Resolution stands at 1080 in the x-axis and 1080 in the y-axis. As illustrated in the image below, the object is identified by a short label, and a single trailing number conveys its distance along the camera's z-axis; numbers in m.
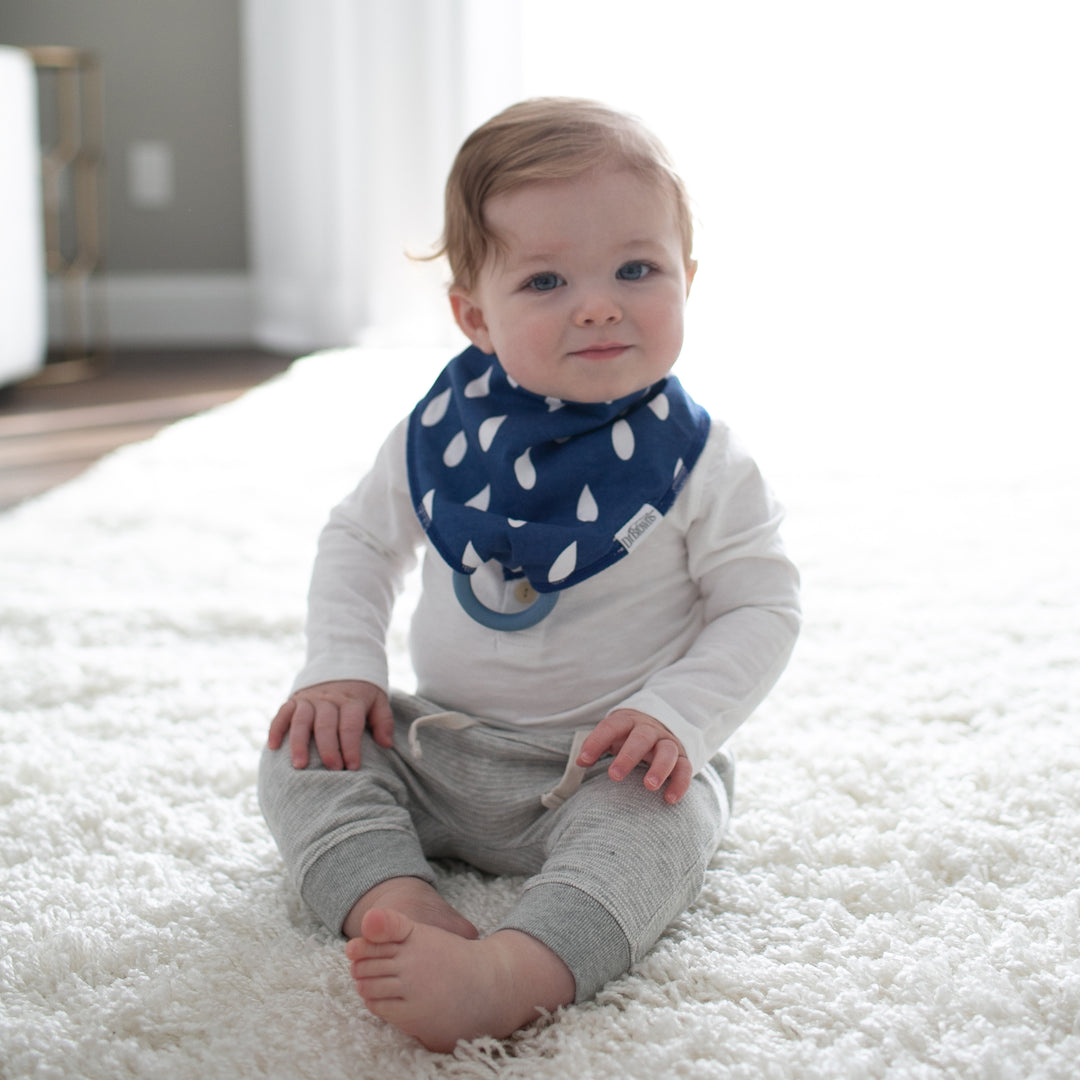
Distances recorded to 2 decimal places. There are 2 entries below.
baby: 0.74
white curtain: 2.93
